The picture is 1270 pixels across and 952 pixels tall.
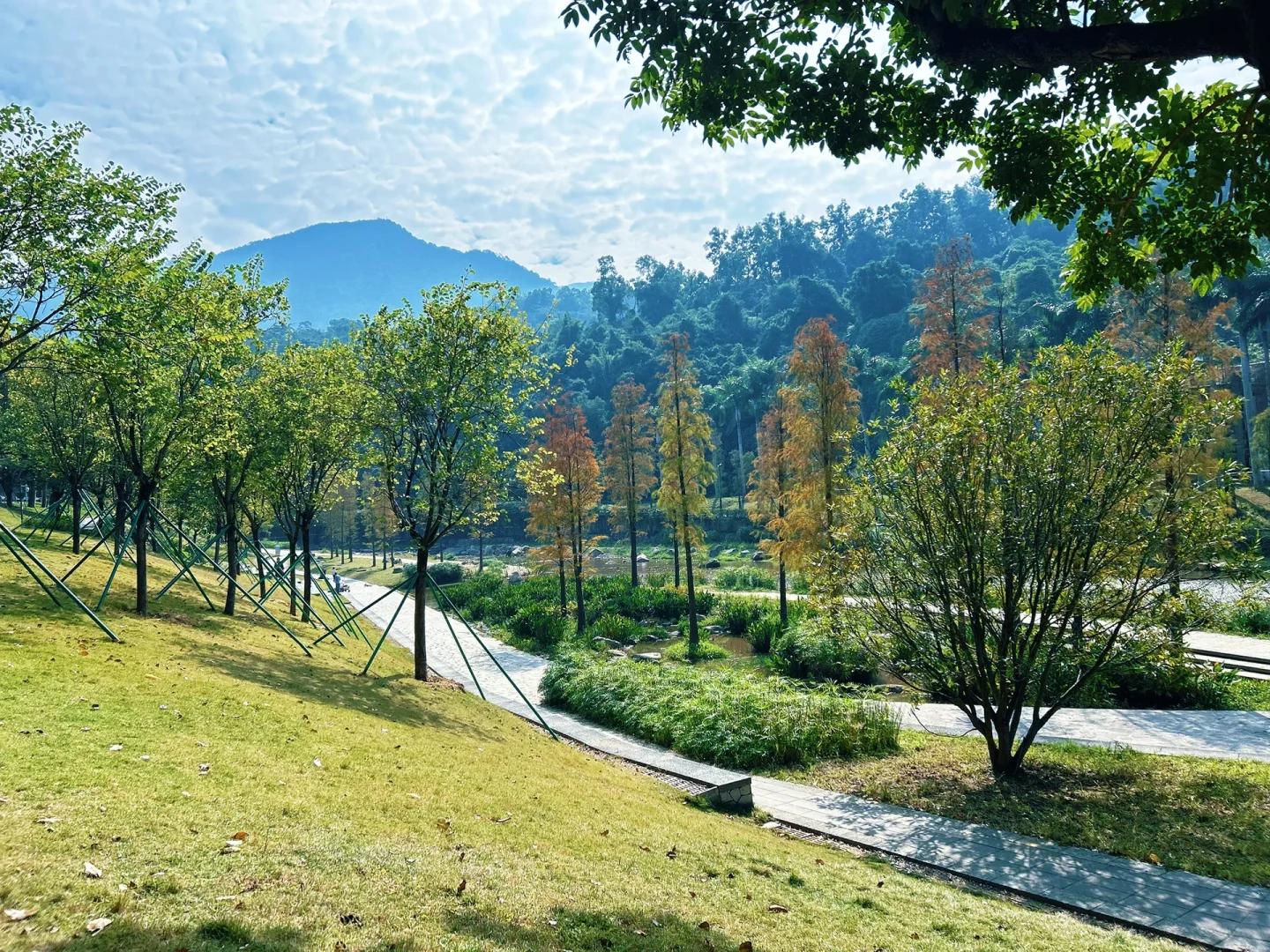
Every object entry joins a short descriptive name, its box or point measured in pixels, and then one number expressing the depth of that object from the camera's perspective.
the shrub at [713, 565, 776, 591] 36.53
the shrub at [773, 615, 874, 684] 18.00
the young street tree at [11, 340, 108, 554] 21.89
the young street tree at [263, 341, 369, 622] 19.22
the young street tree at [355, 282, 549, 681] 15.42
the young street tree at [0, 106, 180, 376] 9.97
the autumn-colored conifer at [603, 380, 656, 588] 34.31
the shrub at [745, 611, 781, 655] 23.02
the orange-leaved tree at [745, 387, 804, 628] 23.98
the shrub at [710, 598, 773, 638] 25.72
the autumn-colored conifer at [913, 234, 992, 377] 22.11
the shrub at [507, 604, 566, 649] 26.14
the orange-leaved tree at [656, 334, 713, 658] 27.61
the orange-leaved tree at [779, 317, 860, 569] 22.88
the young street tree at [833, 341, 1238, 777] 9.55
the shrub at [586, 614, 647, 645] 25.80
